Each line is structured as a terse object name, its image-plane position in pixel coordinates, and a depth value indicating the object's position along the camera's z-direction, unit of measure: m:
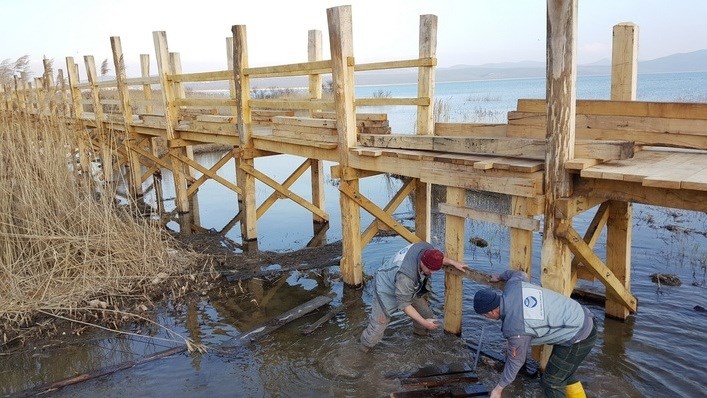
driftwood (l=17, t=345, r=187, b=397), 5.26
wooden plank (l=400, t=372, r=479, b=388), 5.07
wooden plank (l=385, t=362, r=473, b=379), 5.23
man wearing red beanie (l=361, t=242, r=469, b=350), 4.97
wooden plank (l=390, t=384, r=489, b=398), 4.88
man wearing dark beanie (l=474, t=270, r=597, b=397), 4.08
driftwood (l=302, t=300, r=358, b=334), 6.40
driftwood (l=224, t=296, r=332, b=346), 6.19
